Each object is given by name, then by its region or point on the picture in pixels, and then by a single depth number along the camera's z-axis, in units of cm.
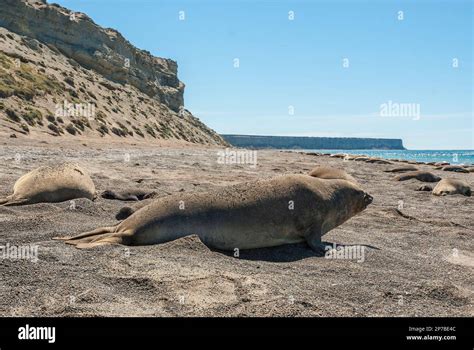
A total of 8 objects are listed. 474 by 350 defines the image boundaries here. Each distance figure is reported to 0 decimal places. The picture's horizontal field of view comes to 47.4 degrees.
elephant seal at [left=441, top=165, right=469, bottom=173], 2322
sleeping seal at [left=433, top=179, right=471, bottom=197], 1238
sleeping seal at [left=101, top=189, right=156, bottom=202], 855
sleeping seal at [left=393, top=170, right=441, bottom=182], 1607
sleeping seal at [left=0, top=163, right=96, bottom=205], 729
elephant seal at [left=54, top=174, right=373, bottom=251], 537
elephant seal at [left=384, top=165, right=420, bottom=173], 1931
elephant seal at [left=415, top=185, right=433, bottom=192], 1348
